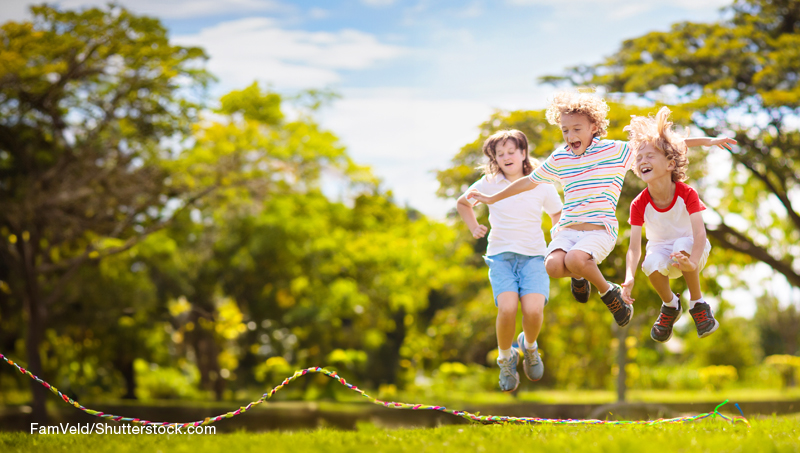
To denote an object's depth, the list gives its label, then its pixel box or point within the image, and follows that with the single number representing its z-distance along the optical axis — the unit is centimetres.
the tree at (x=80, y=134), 1391
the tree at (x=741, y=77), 1298
